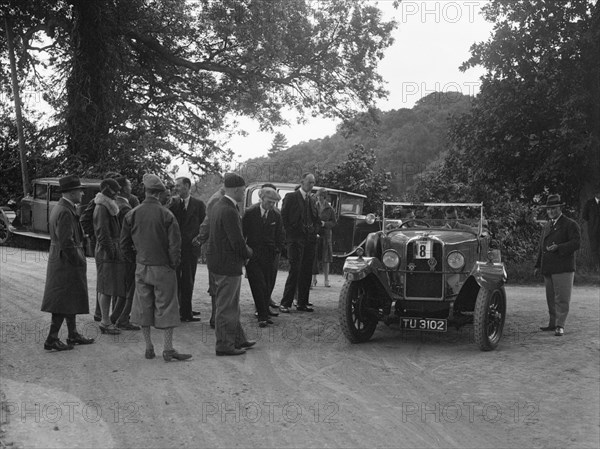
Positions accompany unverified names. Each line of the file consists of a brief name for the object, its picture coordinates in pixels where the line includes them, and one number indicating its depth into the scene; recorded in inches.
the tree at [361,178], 922.7
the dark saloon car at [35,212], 829.8
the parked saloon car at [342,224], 743.1
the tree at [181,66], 920.9
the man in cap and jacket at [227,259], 316.2
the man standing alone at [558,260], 396.2
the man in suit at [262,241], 386.3
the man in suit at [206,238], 361.8
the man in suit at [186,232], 395.5
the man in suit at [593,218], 644.1
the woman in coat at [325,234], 544.4
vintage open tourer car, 356.2
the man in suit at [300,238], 437.1
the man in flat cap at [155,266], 305.9
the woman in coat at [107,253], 355.1
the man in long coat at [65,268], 319.9
